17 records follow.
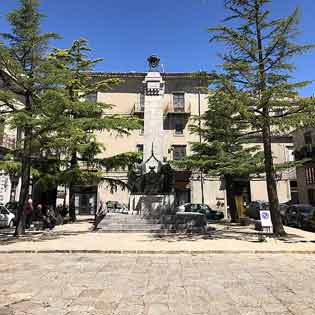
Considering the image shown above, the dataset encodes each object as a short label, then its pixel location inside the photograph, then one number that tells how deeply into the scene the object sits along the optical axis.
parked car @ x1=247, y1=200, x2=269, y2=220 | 24.65
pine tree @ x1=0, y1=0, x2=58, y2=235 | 13.05
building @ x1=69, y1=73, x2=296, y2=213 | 34.16
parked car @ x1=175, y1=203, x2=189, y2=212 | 22.85
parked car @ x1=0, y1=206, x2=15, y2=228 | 17.80
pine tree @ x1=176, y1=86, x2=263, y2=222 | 15.87
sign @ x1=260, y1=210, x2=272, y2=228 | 13.19
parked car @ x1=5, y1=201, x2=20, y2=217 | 21.00
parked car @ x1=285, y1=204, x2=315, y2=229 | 17.97
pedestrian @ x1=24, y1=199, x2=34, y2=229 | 16.35
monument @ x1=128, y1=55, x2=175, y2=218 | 16.38
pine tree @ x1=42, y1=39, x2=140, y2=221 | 12.67
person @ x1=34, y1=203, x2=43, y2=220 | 18.22
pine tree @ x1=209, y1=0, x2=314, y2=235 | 12.27
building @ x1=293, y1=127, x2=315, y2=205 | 30.41
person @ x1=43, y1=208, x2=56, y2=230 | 17.03
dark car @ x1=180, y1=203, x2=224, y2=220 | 24.91
